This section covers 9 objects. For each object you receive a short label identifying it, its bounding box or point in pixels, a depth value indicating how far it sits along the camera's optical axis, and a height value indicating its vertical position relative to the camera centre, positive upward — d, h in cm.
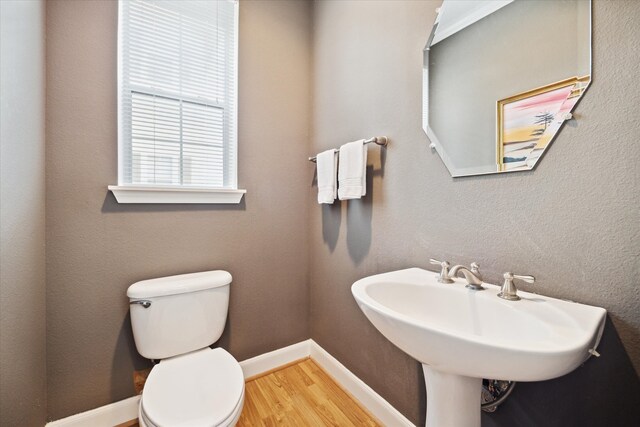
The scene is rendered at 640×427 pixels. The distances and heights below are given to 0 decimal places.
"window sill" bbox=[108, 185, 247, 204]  129 +9
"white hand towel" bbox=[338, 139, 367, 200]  131 +22
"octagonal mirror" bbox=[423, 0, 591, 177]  74 +46
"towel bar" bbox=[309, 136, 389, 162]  125 +35
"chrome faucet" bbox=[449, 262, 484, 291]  85 -21
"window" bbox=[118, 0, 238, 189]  134 +66
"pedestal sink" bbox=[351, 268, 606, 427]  52 -30
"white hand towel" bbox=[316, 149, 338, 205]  149 +22
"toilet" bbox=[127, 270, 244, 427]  91 -69
